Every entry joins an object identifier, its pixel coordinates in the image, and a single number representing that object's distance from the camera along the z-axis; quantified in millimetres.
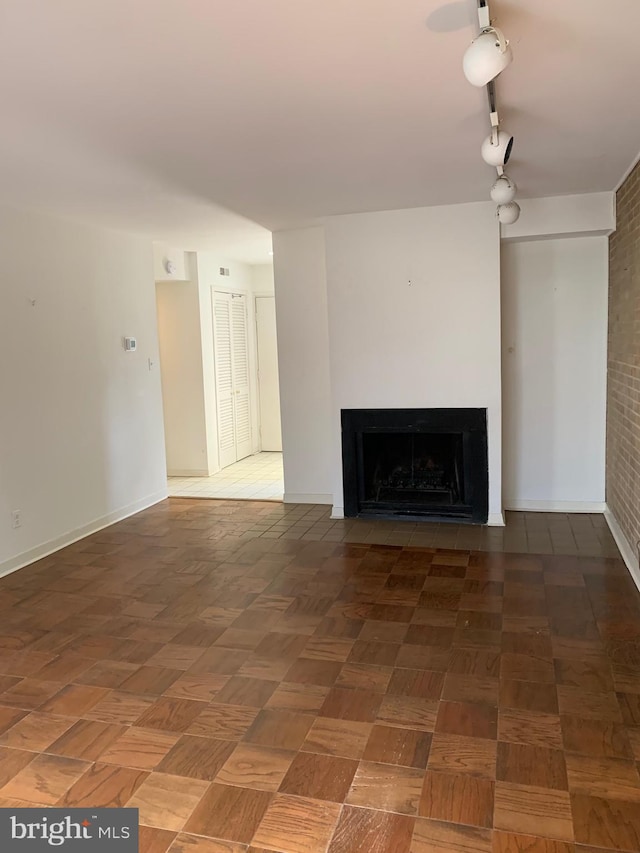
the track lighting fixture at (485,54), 1769
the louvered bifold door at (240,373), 7969
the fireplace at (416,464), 4863
